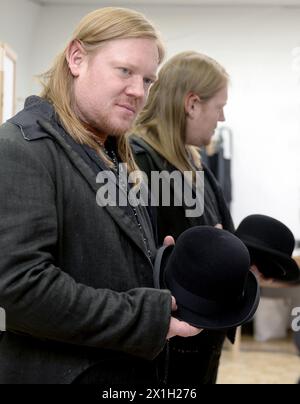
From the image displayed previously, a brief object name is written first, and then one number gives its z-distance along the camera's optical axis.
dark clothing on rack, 4.65
